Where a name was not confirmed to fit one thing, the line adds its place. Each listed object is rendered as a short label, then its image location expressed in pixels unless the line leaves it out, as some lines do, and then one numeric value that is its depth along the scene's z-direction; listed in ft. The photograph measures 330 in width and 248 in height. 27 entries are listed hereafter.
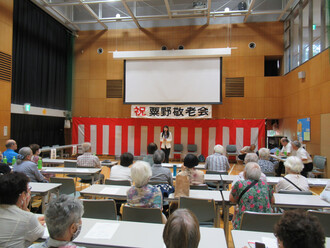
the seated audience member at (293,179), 10.25
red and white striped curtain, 30.86
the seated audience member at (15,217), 5.05
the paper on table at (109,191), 9.78
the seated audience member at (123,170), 11.82
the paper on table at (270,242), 5.35
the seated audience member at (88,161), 15.84
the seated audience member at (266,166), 14.38
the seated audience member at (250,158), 11.72
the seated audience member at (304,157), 18.26
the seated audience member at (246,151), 25.09
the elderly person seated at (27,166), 11.66
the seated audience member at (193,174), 10.64
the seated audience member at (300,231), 3.48
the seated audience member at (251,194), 7.56
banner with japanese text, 30.19
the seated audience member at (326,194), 9.07
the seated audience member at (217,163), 14.88
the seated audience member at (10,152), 16.12
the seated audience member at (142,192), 7.52
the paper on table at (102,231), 5.90
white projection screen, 29.96
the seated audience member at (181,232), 3.52
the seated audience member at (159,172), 10.69
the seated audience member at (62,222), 4.12
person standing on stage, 27.07
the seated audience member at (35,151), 14.37
